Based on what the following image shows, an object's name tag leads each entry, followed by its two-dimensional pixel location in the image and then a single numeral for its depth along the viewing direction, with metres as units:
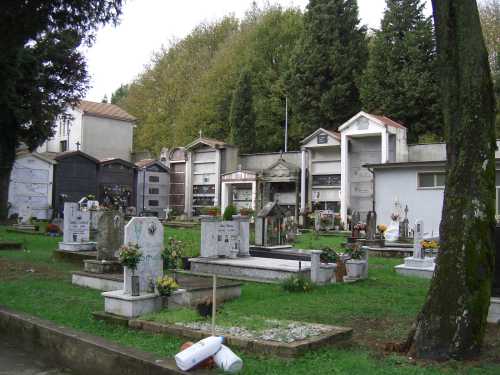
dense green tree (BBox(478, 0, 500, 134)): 33.38
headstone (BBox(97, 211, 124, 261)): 11.77
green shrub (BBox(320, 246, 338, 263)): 11.20
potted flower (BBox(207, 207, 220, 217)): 14.22
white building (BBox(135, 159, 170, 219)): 33.34
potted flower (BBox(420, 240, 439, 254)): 12.82
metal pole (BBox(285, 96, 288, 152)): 35.53
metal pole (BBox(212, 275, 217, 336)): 5.68
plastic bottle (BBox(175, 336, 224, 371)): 4.93
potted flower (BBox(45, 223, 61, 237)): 21.28
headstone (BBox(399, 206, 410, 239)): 19.90
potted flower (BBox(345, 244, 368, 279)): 11.58
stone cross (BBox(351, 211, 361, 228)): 21.97
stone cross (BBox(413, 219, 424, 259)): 12.78
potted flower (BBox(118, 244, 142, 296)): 7.33
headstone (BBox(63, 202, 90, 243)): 15.18
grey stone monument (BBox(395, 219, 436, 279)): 12.36
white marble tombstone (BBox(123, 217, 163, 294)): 7.67
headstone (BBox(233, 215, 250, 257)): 13.32
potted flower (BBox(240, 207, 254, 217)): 17.56
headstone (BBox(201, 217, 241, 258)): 12.84
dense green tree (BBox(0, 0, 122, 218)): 11.34
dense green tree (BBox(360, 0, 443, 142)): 30.61
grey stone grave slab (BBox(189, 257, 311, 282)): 11.17
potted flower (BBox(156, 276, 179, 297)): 7.55
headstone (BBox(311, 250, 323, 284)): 10.77
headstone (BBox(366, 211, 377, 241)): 17.70
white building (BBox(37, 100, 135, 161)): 39.34
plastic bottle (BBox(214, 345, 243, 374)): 4.92
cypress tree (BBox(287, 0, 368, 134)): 34.97
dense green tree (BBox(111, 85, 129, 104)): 75.61
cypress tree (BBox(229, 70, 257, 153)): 34.75
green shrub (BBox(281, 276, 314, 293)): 9.86
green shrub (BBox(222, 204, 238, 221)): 18.52
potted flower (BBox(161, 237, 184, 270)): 7.98
